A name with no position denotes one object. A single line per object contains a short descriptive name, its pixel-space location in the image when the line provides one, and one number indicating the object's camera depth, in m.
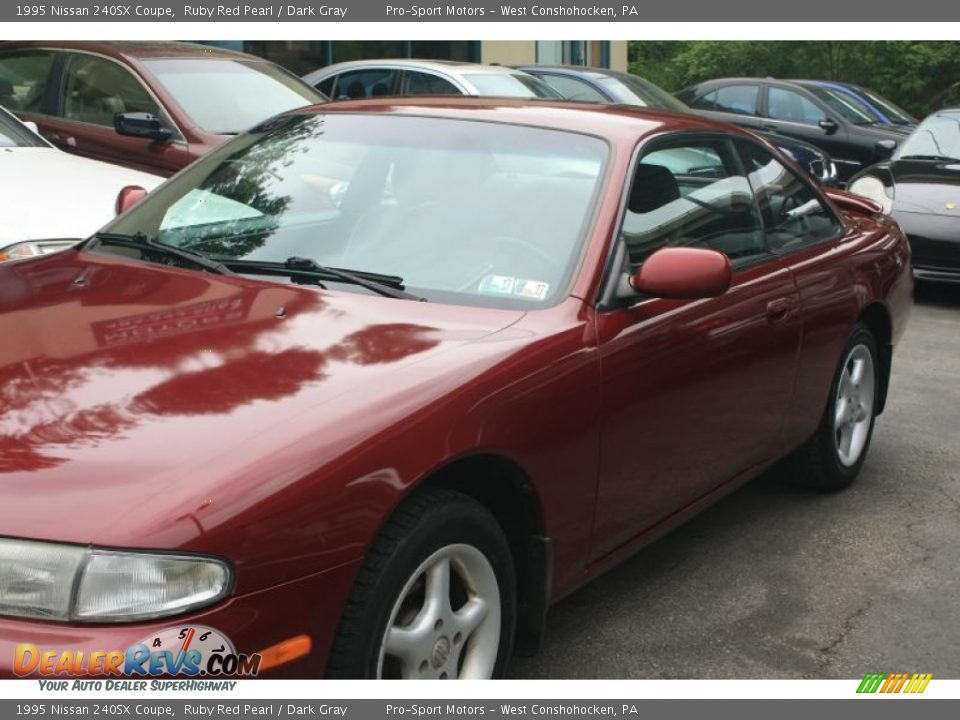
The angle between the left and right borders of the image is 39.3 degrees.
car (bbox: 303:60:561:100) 10.61
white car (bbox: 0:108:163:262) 5.70
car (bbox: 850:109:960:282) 9.28
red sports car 2.52
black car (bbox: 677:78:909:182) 14.76
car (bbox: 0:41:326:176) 8.25
